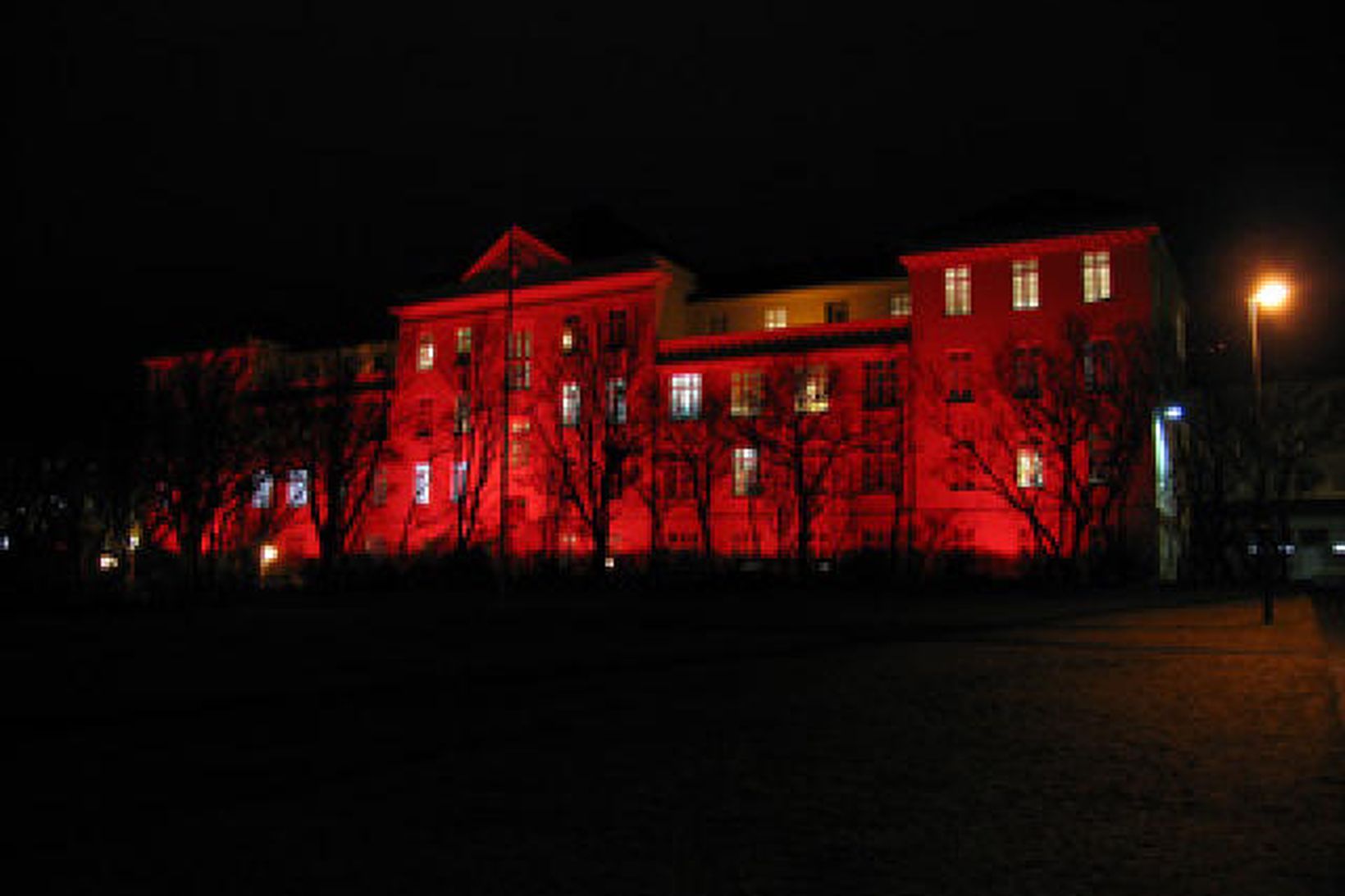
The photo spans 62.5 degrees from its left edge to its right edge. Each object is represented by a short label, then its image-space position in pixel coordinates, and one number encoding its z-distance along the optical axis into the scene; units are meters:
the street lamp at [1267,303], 22.38
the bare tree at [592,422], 50.00
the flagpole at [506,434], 33.23
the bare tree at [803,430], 47.19
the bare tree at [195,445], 41.12
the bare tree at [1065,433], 41.06
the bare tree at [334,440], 47.84
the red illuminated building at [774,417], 43.25
